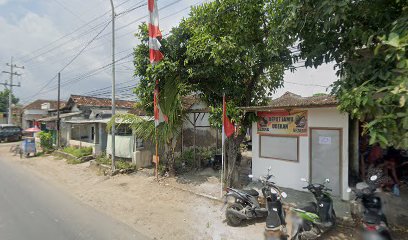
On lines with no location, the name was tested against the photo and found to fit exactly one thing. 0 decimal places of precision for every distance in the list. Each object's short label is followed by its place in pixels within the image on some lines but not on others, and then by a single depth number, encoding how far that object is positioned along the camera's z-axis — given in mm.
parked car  28547
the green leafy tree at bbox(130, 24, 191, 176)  9625
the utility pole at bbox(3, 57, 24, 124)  34550
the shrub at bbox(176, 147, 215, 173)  12220
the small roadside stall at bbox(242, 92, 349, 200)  7289
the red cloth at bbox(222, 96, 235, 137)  7982
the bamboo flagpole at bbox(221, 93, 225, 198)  7968
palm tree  9914
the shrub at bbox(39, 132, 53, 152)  20109
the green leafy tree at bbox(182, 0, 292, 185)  7684
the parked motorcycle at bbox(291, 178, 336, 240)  4820
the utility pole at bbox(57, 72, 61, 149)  20906
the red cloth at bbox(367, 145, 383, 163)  8312
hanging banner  8188
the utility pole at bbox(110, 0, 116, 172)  11992
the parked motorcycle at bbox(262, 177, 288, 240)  5012
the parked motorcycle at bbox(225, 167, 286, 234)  5684
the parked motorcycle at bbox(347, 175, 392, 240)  4305
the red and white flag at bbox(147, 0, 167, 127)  9704
